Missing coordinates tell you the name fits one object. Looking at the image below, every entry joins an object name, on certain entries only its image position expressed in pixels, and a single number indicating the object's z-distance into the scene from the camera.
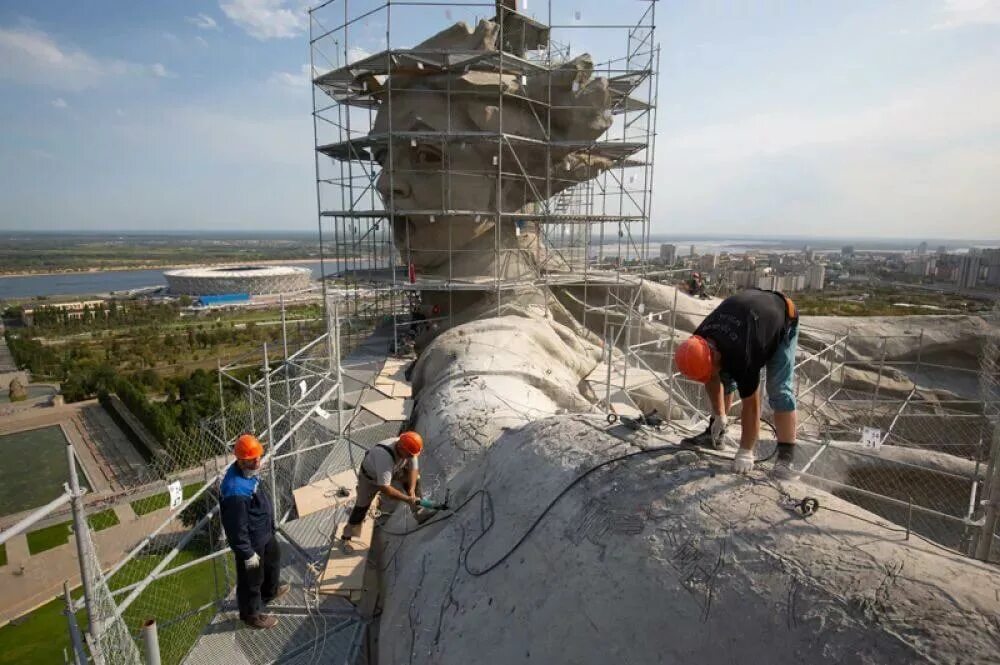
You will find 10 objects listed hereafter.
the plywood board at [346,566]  5.46
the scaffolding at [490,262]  10.11
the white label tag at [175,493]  5.09
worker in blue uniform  4.69
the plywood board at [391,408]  9.16
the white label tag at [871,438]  8.28
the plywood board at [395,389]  10.31
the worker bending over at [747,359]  3.93
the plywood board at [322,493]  7.20
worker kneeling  5.50
